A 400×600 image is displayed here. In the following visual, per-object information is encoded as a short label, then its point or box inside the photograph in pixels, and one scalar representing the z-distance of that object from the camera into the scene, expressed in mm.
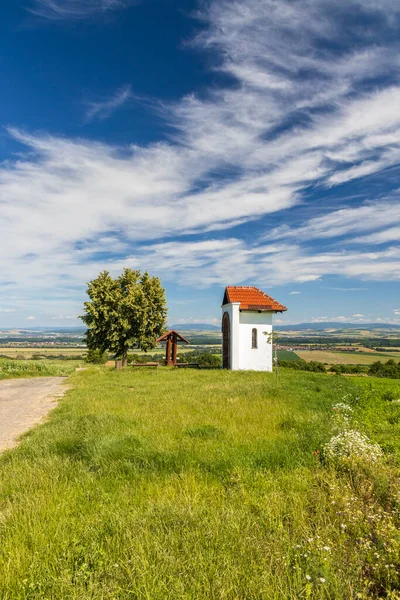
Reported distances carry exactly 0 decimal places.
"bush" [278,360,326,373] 33562
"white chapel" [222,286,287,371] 24062
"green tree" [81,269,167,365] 27297
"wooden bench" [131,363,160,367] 28359
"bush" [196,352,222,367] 29008
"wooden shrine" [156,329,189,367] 27848
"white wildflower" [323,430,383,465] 4840
